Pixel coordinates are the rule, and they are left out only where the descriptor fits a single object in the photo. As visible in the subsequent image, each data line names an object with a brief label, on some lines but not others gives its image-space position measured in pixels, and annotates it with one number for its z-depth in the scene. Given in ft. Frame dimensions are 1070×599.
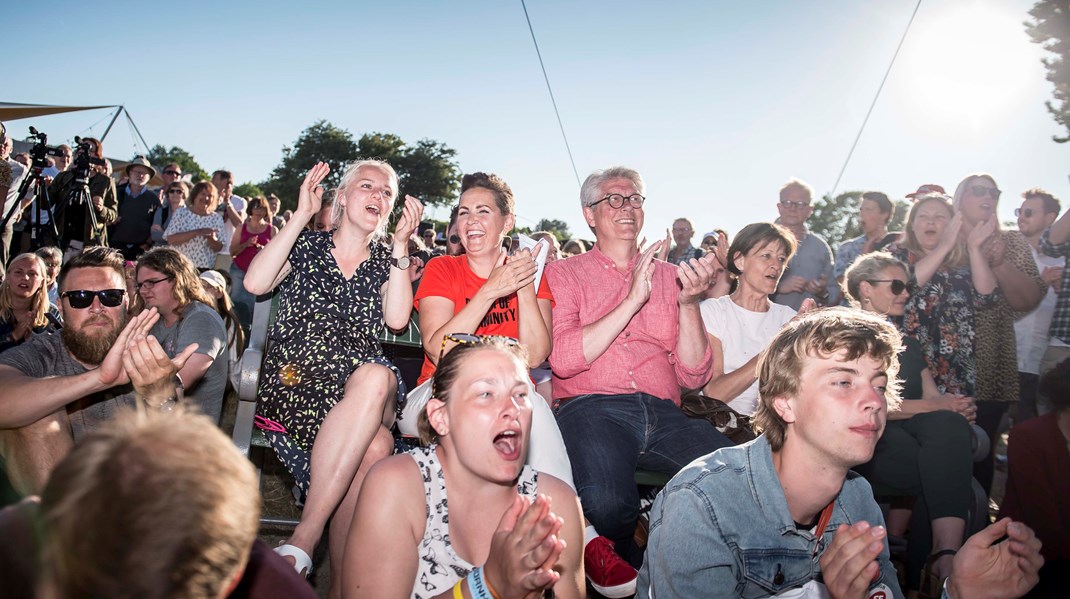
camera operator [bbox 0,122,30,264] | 16.51
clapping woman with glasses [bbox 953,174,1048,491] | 14.28
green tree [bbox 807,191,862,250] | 154.92
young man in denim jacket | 6.43
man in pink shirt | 9.52
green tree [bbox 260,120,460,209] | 142.51
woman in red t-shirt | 9.87
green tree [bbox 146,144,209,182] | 215.72
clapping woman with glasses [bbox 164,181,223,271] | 23.91
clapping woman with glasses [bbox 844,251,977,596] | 10.93
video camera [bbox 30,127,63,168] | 19.25
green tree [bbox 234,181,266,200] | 161.68
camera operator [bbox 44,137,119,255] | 21.88
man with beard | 7.95
